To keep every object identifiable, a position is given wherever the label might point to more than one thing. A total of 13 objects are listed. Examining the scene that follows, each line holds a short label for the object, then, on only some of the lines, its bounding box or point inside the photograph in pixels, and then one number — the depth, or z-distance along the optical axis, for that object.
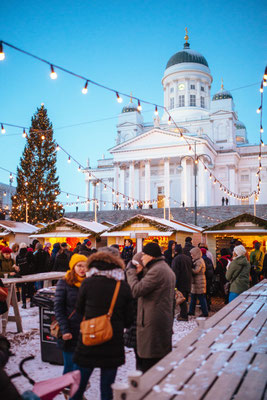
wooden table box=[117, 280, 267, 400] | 2.52
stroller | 2.43
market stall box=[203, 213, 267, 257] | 17.11
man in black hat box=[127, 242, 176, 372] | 4.23
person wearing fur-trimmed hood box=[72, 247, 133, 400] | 3.36
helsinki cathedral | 53.47
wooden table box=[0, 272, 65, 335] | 7.52
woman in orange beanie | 4.07
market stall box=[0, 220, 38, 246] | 19.73
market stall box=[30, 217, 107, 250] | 18.86
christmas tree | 38.91
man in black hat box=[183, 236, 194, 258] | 10.86
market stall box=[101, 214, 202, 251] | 17.25
